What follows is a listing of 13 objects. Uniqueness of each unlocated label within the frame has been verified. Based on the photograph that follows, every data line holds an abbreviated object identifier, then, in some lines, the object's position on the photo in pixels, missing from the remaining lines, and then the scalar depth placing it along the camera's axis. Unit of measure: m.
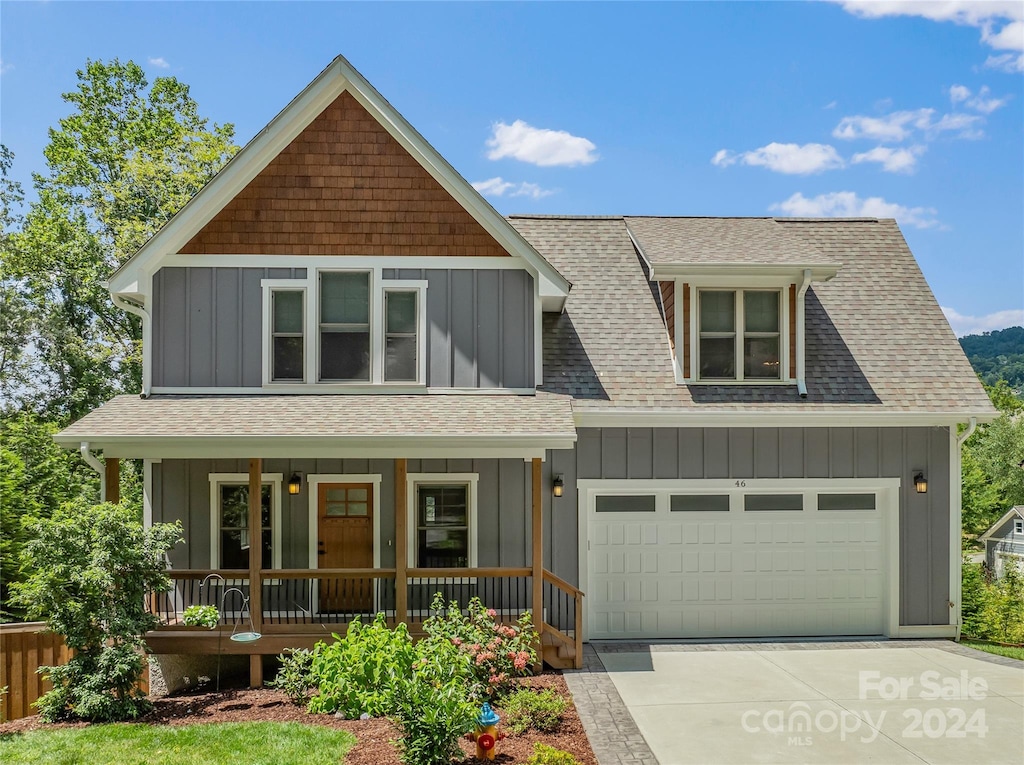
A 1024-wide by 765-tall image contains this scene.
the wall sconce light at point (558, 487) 9.93
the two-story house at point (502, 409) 10.05
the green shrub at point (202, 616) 8.52
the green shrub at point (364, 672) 7.01
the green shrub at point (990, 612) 11.15
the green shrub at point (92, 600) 7.39
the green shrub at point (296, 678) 7.80
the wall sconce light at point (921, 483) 10.34
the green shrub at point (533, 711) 6.83
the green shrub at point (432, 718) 5.75
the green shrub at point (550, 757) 5.80
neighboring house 33.95
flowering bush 7.58
